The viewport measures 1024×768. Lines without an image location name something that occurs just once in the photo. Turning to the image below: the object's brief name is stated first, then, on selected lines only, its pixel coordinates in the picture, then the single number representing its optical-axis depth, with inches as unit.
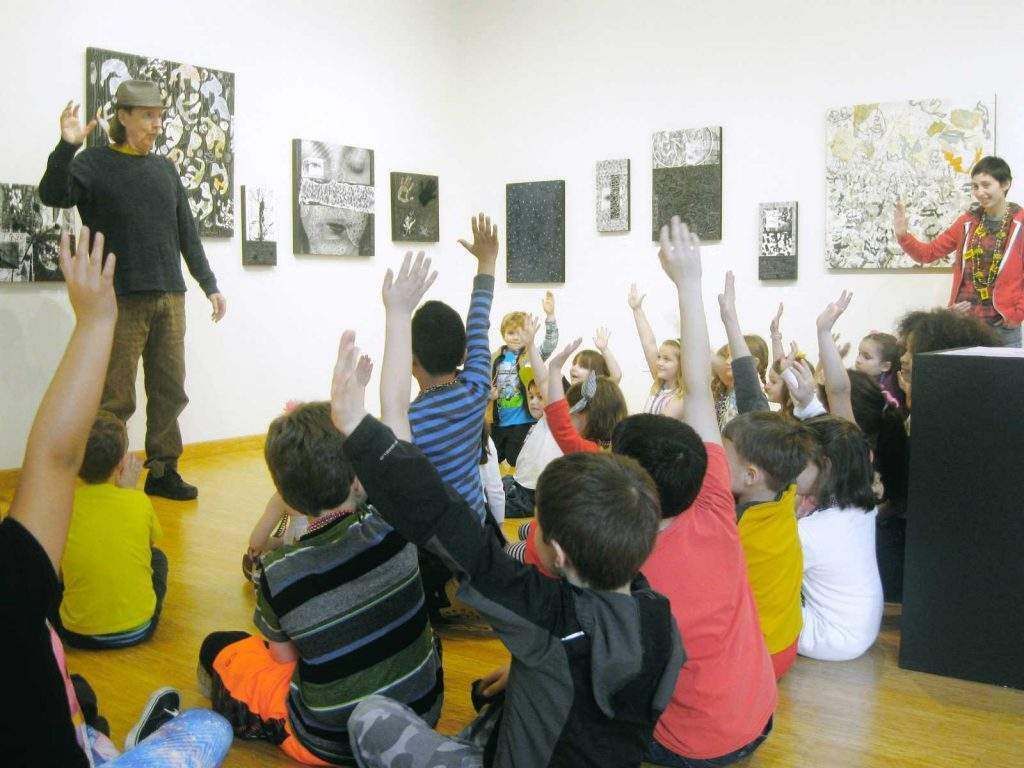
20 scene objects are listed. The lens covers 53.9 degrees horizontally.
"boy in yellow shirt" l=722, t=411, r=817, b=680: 113.9
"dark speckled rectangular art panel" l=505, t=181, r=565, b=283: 332.5
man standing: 208.2
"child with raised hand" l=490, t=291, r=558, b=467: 239.9
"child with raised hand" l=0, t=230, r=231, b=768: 52.0
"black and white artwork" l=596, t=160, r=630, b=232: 316.8
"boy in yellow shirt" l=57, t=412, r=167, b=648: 123.9
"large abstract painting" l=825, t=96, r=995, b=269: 255.9
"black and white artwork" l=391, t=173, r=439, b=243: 324.2
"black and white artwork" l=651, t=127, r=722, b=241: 298.0
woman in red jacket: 233.0
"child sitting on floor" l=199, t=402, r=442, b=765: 89.7
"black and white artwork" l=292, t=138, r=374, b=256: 289.9
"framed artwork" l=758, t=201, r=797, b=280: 285.7
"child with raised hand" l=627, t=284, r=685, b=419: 211.2
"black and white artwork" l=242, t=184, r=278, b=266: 274.7
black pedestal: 113.1
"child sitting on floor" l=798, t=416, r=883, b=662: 125.0
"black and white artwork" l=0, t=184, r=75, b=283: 218.4
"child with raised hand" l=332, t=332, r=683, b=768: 68.9
